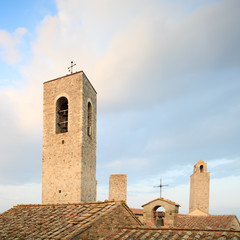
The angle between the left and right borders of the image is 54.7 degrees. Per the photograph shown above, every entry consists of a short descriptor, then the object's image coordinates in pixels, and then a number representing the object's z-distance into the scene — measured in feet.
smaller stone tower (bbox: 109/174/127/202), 71.77
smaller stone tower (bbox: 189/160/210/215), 103.24
